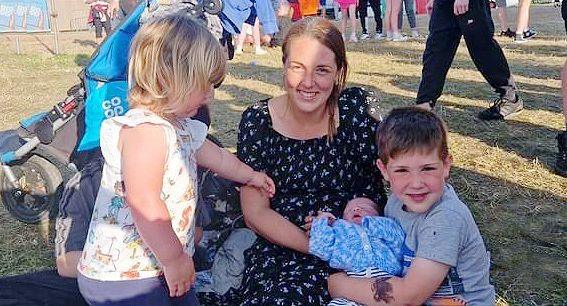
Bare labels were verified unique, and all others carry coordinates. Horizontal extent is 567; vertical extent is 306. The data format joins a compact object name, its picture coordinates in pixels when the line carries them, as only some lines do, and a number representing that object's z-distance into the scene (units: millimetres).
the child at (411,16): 11711
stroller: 3105
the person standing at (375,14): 11492
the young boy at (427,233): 1895
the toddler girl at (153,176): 1830
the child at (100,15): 12727
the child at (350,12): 11148
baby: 2041
